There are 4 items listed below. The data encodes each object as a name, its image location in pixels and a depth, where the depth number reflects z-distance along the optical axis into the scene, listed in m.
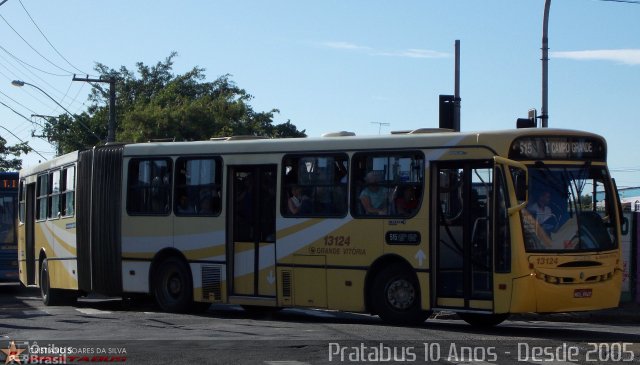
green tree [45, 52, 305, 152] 53.25
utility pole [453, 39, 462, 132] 23.87
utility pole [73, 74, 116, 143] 38.97
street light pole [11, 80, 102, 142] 39.47
